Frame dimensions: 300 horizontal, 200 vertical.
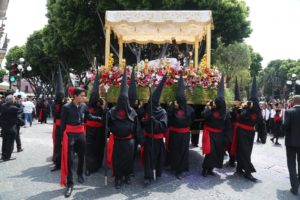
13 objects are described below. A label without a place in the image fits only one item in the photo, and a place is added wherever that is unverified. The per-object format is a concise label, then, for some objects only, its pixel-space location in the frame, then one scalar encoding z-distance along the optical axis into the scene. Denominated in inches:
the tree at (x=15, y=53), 1768.1
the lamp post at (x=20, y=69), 926.7
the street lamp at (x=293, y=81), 1178.3
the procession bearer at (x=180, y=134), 297.1
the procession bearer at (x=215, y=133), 300.8
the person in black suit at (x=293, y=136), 262.4
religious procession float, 335.6
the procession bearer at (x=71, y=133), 247.1
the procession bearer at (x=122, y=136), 264.8
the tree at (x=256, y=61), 2142.0
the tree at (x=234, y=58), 1569.3
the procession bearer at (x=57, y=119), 317.1
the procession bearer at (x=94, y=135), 304.5
